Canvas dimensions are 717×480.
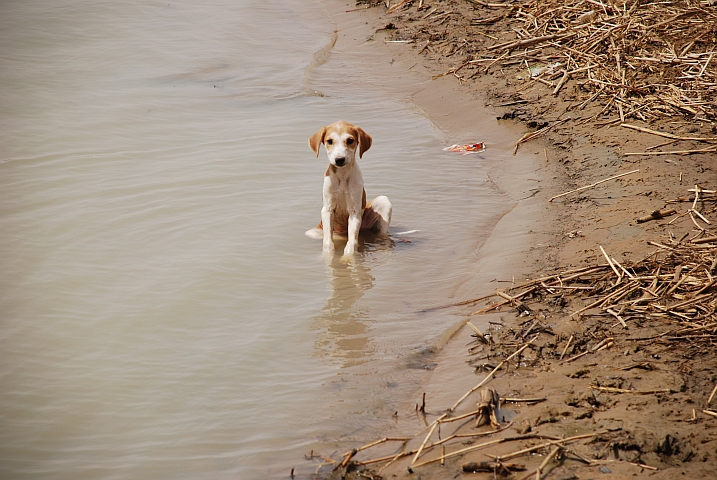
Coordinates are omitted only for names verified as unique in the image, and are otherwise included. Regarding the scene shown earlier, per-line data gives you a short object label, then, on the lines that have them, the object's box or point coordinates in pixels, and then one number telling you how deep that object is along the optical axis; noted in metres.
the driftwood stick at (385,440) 7.23
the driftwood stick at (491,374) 7.80
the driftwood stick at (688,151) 13.64
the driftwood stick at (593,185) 13.59
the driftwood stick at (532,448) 6.54
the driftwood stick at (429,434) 6.85
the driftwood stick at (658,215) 11.43
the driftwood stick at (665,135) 14.07
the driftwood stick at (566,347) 8.41
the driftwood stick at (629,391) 7.32
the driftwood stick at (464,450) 6.79
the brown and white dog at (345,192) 12.66
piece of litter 17.37
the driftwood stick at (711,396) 7.06
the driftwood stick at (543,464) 6.20
